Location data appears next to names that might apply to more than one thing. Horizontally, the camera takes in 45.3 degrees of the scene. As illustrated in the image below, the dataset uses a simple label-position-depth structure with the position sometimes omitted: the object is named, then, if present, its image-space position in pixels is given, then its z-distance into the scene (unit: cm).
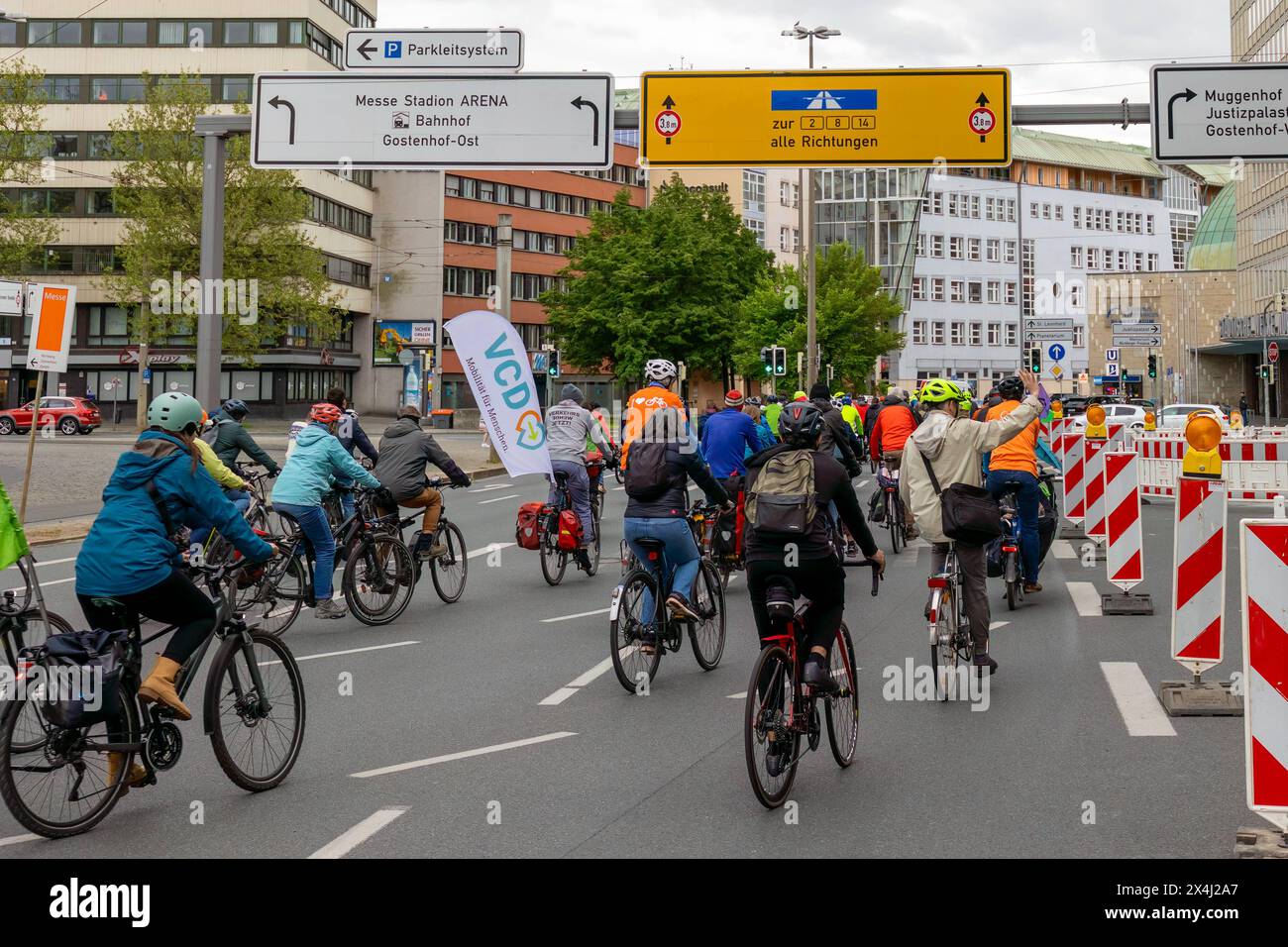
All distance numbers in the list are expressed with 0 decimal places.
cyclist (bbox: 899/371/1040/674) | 948
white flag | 1451
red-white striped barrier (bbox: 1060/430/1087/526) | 1955
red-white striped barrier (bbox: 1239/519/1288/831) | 578
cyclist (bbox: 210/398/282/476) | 1505
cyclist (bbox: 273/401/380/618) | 1212
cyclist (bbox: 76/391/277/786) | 640
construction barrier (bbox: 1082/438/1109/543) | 1659
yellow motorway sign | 1633
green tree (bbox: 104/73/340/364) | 5725
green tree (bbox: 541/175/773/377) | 7369
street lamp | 4747
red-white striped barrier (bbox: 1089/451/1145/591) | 1302
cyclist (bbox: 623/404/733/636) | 979
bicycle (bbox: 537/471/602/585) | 1505
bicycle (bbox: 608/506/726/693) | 943
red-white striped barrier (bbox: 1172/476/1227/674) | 902
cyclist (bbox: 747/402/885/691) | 687
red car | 5581
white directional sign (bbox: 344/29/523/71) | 1650
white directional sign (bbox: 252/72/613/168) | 1648
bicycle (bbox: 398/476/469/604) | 1384
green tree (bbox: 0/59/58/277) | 5378
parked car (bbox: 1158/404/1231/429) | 4390
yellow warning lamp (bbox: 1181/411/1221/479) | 1421
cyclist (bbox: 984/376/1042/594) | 1350
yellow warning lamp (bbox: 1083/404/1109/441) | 2620
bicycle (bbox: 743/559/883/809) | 639
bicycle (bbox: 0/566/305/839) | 596
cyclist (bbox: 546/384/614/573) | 1504
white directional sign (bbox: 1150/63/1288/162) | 1574
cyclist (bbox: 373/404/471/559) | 1338
